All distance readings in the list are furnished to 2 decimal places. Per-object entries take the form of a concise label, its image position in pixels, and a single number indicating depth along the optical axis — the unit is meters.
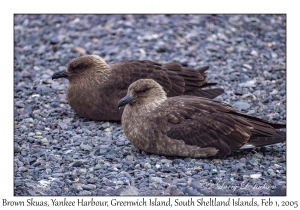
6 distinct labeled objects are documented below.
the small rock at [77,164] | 13.93
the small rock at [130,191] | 12.59
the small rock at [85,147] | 14.91
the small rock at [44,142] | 15.29
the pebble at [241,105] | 17.60
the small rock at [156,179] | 13.02
